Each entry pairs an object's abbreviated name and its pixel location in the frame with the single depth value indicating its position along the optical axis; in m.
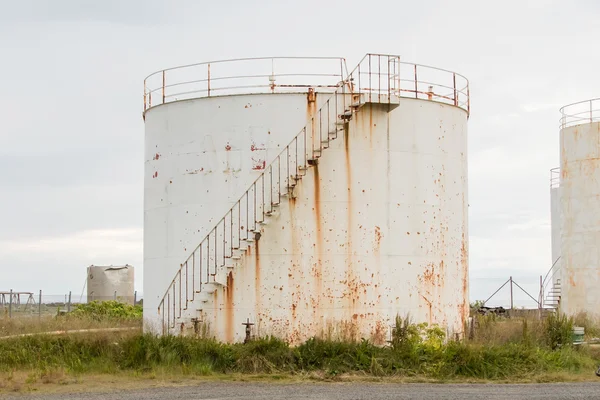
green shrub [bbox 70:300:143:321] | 35.24
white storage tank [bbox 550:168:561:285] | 51.09
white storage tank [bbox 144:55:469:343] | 21.12
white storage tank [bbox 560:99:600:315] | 35.16
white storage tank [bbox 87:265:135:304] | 51.25
